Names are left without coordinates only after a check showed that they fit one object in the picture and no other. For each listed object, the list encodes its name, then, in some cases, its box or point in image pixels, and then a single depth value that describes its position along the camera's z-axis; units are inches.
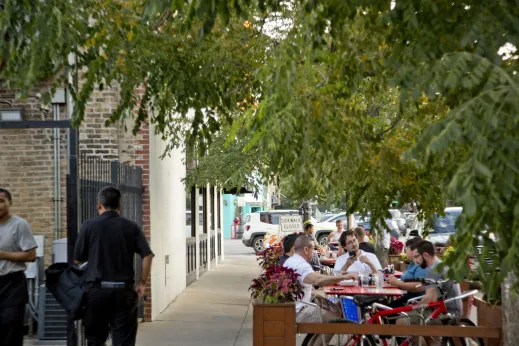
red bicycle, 335.3
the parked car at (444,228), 1053.8
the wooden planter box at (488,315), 342.3
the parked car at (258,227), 1697.8
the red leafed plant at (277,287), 328.5
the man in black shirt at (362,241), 601.0
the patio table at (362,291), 415.2
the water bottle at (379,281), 433.7
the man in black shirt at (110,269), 314.3
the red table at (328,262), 716.7
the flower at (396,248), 901.8
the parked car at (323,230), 1656.0
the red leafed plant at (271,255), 628.4
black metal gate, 403.2
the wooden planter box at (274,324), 311.6
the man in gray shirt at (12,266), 318.7
